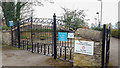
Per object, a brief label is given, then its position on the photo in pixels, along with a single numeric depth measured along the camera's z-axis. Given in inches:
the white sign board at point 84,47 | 105.8
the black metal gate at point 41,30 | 118.5
